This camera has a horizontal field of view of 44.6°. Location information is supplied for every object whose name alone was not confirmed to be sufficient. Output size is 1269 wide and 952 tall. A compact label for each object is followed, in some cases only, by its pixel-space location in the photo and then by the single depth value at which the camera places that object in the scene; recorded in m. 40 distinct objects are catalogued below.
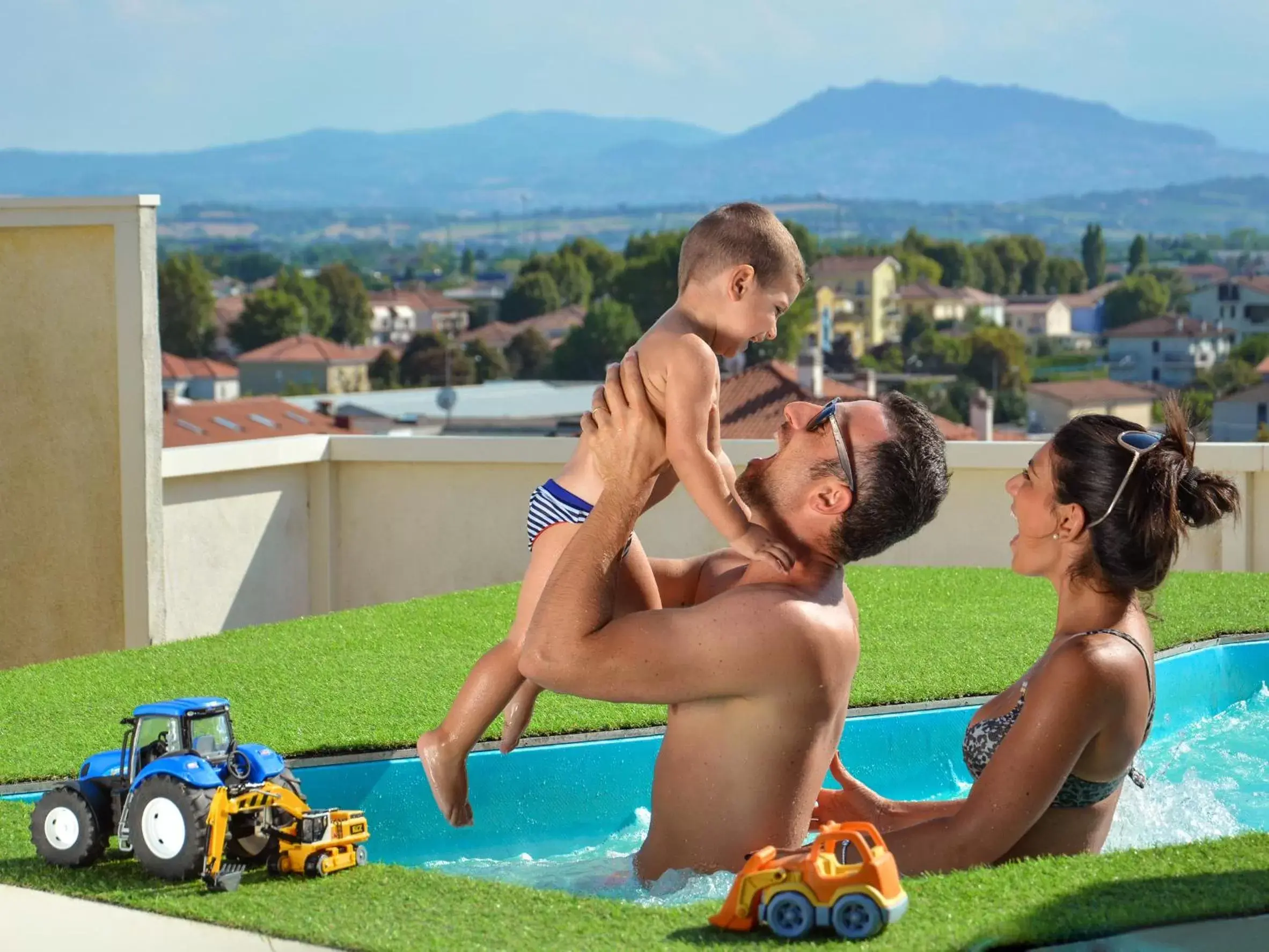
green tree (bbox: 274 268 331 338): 134.50
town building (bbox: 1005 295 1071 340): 148.12
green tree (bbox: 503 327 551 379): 120.50
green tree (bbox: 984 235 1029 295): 162.00
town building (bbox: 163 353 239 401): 113.06
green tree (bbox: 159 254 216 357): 122.62
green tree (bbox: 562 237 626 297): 141.38
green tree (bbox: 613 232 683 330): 122.06
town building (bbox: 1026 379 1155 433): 106.81
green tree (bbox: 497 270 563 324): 139.75
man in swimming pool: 2.92
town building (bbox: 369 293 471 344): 145.62
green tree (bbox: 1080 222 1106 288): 171.75
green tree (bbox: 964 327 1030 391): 119.56
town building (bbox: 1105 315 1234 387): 127.25
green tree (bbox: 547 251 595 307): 139.88
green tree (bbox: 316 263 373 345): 137.50
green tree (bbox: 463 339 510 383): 116.81
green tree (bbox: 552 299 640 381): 111.81
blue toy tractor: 3.02
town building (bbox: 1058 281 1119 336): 147.62
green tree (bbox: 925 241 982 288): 156.38
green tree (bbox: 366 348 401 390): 121.44
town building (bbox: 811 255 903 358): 142.50
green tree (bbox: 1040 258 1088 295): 164.12
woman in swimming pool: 2.98
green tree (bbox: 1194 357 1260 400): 109.06
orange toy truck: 2.55
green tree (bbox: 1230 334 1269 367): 116.38
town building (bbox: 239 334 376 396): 121.00
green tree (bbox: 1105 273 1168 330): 143.62
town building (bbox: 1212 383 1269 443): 92.38
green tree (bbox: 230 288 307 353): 129.25
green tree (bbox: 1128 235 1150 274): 167.12
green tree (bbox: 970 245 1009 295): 158.88
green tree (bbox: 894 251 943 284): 151.75
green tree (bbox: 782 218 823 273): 126.97
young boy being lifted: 3.50
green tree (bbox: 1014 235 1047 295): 163.25
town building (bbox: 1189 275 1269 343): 137.62
